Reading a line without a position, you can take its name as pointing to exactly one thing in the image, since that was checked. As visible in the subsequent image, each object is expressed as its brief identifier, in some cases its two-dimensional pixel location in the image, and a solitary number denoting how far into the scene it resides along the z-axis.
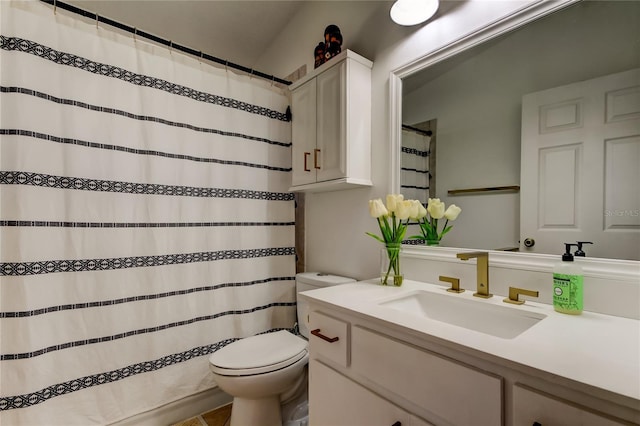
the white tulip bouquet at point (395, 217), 1.24
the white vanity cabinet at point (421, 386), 0.53
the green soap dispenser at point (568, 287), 0.84
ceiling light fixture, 1.27
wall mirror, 0.86
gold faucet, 1.05
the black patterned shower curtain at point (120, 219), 1.20
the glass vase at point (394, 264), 1.25
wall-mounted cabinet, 1.49
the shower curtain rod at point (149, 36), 1.31
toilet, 1.34
